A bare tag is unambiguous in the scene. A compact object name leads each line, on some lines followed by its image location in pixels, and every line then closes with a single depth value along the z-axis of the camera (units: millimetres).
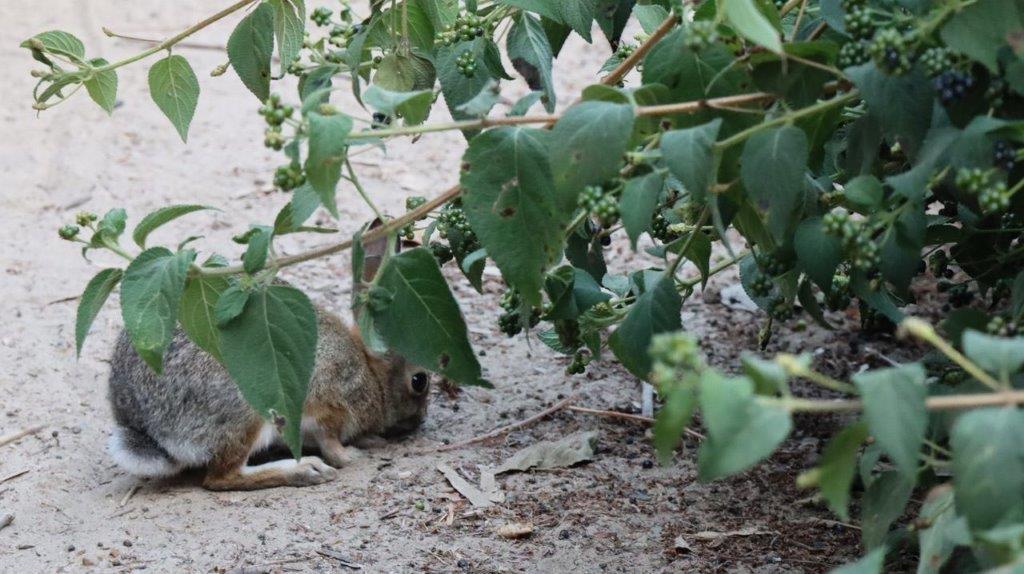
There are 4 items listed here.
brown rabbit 9383
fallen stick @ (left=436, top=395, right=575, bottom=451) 9883
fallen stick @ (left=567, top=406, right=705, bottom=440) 9664
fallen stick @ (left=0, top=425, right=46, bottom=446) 9755
